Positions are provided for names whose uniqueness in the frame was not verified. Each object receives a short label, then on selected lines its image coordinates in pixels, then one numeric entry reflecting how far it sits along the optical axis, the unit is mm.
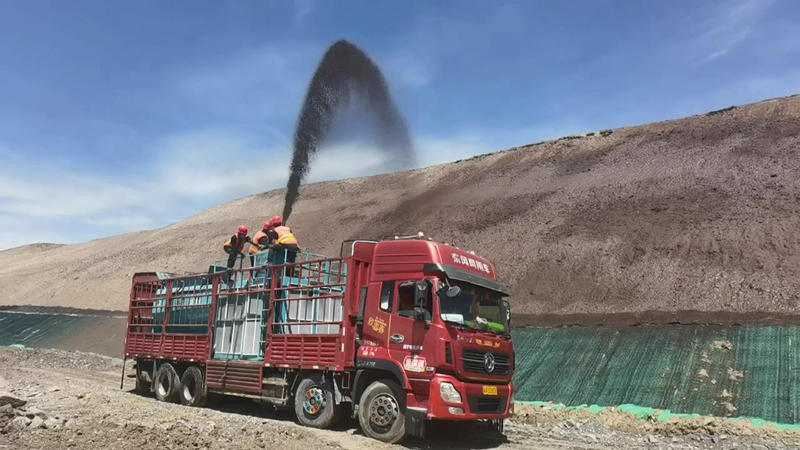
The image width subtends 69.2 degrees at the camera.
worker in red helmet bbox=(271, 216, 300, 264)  11844
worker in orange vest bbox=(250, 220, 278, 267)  12727
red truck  8914
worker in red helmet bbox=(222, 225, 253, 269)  13312
